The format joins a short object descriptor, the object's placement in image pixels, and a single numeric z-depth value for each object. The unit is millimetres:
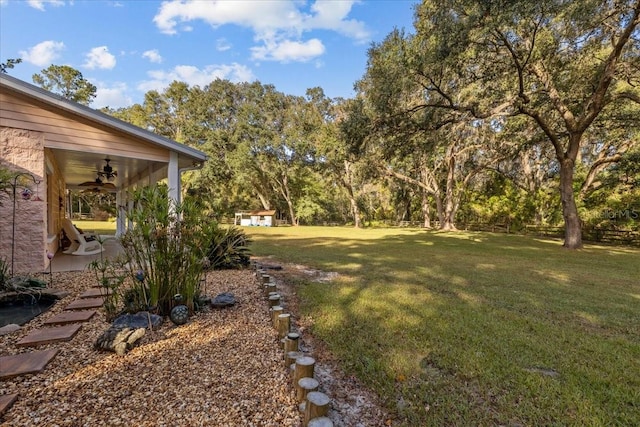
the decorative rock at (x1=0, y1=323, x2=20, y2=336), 2803
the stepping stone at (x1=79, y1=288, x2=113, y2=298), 3922
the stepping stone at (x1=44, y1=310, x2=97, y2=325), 3072
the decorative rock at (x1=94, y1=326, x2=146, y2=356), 2572
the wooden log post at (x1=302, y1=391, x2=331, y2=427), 1717
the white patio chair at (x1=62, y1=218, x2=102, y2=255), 7199
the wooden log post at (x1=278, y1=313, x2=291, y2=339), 2920
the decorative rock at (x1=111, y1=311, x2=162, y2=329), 2924
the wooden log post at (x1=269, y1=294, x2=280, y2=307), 3688
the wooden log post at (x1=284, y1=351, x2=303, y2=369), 2348
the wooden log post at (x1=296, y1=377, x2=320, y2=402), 1904
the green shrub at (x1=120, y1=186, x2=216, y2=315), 3115
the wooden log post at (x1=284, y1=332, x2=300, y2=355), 2477
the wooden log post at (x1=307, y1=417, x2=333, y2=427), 1628
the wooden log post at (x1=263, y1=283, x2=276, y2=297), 4266
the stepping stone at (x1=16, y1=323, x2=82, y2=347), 2613
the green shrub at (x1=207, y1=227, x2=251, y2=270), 5968
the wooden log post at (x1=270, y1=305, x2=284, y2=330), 3132
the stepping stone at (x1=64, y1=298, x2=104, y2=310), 3504
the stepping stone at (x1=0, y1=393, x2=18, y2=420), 1777
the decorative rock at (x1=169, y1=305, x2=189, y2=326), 3162
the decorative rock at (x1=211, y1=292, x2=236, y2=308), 3760
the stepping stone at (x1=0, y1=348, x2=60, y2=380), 2146
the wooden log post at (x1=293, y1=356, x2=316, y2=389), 2057
